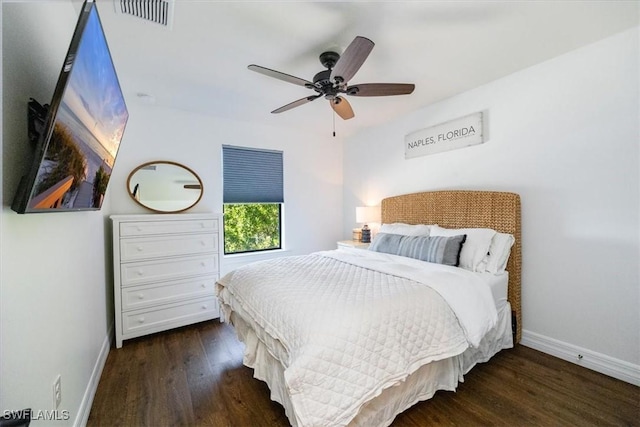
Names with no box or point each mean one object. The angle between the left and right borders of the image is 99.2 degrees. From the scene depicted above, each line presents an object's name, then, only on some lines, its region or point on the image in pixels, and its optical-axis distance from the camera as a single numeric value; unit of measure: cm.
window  368
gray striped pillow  240
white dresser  260
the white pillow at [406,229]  298
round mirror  306
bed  128
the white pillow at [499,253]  232
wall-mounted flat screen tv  87
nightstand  363
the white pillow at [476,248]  234
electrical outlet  119
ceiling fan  167
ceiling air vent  155
